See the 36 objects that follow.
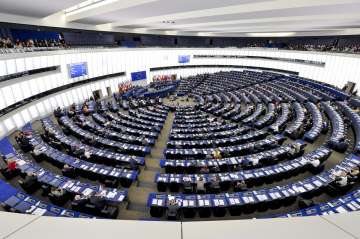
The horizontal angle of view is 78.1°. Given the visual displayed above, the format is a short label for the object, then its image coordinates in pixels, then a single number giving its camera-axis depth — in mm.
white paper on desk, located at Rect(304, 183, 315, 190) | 12266
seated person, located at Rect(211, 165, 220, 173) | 14561
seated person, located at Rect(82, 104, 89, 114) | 27484
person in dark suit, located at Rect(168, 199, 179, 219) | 10781
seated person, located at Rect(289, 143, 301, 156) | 16516
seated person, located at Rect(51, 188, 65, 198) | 12102
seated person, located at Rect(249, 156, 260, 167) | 15031
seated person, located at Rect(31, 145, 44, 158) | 16281
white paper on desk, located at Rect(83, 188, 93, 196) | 12019
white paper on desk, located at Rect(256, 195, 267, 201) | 11461
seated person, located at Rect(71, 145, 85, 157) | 16547
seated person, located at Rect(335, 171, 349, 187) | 12544
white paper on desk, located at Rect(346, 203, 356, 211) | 10211
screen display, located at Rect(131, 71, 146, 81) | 42312
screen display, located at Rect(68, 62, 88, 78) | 29375
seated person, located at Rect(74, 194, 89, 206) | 11416
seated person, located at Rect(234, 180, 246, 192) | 12859
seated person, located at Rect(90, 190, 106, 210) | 11352
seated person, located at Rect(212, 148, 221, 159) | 16016
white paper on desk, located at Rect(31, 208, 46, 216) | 10055
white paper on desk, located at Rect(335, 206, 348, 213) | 10094
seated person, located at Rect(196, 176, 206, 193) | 12594
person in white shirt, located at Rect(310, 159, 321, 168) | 14719
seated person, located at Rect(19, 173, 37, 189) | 12956
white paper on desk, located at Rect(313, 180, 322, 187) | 12520
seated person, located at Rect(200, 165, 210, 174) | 14250
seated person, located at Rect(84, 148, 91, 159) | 15960
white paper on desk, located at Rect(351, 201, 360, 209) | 10416
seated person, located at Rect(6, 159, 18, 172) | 14469
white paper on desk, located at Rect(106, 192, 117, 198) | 11741
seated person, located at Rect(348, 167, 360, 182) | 12867
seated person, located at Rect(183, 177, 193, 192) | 12811
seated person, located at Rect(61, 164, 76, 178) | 14414
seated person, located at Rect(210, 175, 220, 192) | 12805
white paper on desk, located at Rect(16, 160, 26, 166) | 14578
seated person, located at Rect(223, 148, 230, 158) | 16547
